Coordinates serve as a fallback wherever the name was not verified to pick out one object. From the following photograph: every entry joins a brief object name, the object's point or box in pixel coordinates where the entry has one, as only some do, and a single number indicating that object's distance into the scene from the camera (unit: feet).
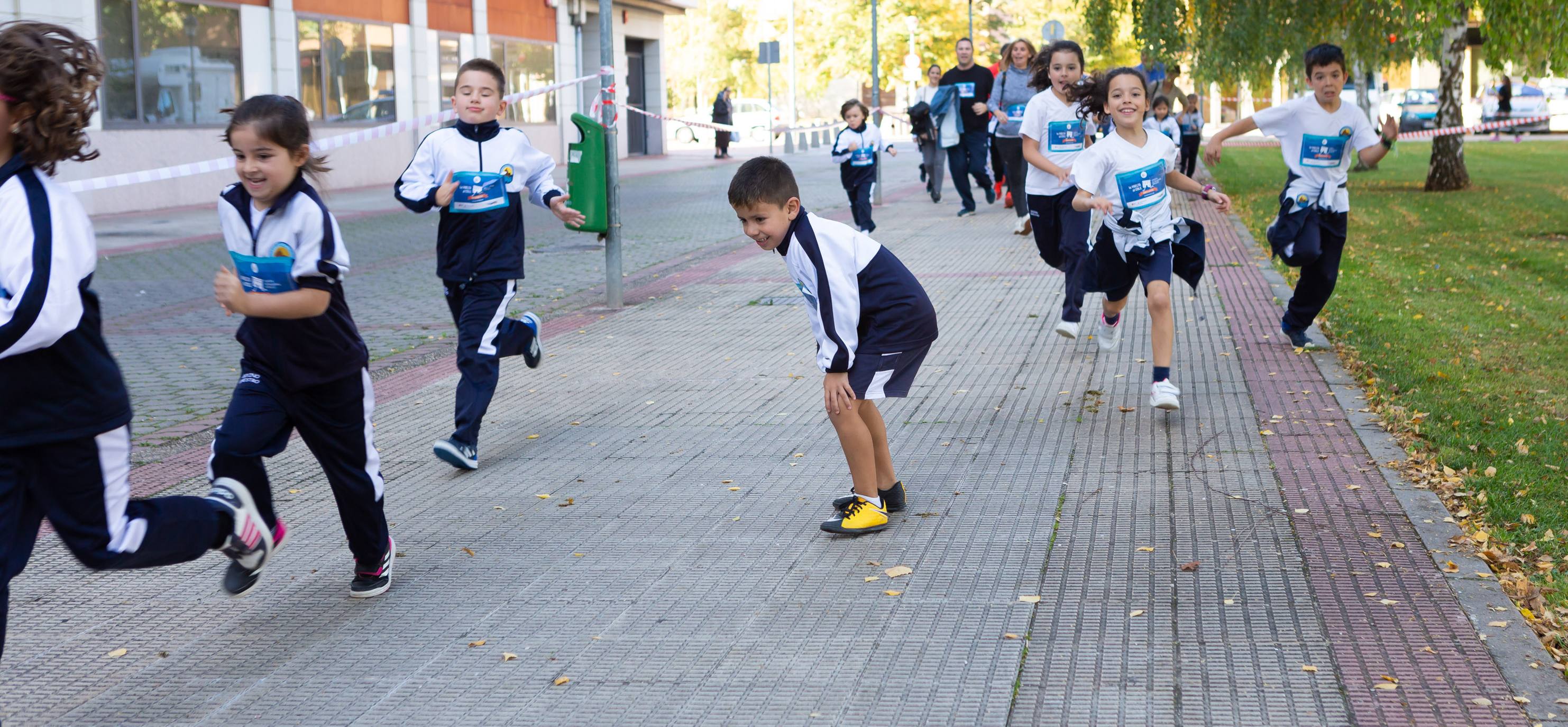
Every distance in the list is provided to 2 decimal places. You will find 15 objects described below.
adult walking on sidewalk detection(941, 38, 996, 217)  57.26
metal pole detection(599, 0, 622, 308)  33.73
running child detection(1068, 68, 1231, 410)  22.57
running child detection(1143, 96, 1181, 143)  66.95
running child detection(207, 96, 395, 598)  12.92
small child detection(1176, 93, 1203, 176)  86.84
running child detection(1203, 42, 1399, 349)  26.48
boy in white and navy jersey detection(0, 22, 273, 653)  10.11
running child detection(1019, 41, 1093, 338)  28.12
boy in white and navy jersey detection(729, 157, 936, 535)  15.34
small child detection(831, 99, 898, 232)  51.80
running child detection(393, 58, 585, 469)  20.10
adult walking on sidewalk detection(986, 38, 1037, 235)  47.24
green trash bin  30.48
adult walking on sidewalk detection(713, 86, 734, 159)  132.98
